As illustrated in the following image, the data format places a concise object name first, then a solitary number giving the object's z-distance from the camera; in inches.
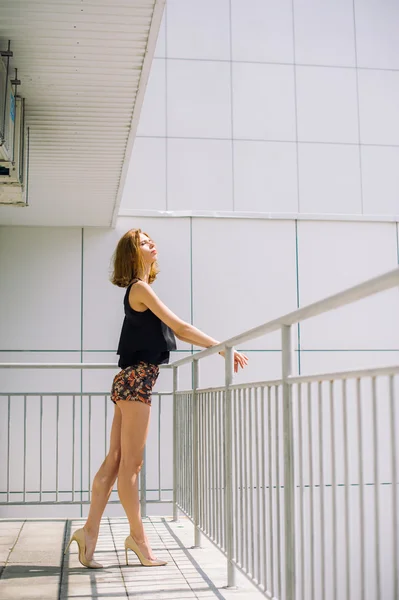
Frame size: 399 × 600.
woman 164.1
